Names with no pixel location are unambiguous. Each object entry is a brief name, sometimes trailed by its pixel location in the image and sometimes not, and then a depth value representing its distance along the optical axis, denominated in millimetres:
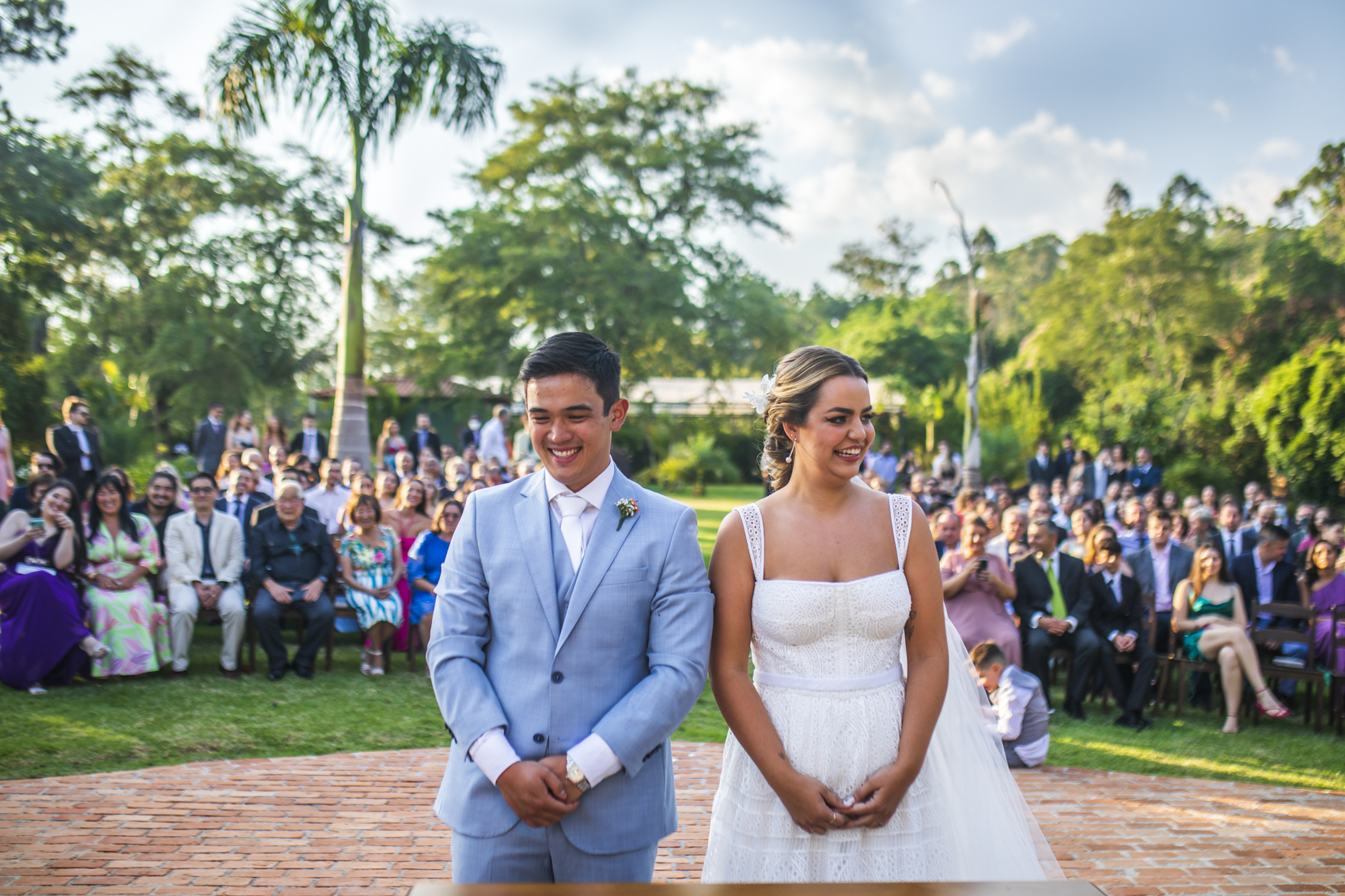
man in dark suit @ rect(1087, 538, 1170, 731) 7602
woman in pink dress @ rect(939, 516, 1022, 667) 7273
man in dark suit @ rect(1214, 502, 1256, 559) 10023
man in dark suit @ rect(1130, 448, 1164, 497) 16312
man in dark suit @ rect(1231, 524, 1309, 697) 8594
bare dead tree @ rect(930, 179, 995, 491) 16172
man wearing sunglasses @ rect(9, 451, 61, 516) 7840
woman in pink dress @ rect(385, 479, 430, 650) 9227
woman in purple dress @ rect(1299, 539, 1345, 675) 7902
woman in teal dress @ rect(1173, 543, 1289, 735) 7551
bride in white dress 2686
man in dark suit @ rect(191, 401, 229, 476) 13289
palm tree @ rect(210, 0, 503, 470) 11797
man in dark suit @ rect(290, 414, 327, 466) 14453
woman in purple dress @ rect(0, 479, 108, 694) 6977
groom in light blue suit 2316
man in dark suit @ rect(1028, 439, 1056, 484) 17562
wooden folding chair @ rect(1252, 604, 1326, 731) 7371
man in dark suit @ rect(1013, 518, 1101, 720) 7641
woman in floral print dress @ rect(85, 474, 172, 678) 7383
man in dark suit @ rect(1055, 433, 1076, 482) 18031
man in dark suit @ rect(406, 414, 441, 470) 16172
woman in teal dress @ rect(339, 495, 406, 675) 8188
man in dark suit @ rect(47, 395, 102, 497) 10383
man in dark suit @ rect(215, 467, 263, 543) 8836
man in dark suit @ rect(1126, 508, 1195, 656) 8734
